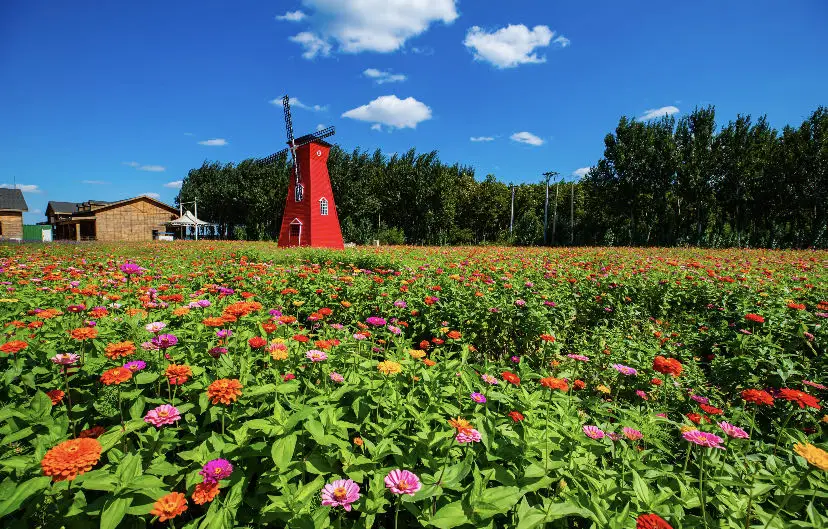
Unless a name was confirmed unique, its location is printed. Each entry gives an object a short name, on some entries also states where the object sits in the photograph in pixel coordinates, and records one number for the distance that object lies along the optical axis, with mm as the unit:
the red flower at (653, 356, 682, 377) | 2102
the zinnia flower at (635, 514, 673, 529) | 1149
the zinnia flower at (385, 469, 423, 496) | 1325
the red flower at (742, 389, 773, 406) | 1825
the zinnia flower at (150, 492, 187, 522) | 1208
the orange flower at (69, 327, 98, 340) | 2014
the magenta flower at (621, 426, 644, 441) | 1880
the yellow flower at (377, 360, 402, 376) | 1998
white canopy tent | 40562
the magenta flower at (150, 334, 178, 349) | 2008
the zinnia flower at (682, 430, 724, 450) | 1542
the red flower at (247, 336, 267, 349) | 2061
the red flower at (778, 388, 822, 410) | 1802
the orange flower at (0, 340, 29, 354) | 1985
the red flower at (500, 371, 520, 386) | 2055
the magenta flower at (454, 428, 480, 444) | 1546
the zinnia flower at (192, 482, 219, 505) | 1301
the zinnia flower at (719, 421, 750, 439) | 1626
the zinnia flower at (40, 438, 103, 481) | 1189
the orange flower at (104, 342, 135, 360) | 1851
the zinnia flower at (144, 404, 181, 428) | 1578
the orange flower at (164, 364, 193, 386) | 1808
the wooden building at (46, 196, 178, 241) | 38719
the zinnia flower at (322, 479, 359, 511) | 1312
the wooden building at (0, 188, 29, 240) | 41812
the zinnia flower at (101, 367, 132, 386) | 1649
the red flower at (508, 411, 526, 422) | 1804
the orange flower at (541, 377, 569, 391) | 1751
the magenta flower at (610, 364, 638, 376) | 2744
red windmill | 23244
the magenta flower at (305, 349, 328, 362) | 2158
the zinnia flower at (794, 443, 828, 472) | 1263
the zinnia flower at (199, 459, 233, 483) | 1372
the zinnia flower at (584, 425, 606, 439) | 1847
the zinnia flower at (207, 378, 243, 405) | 1574
